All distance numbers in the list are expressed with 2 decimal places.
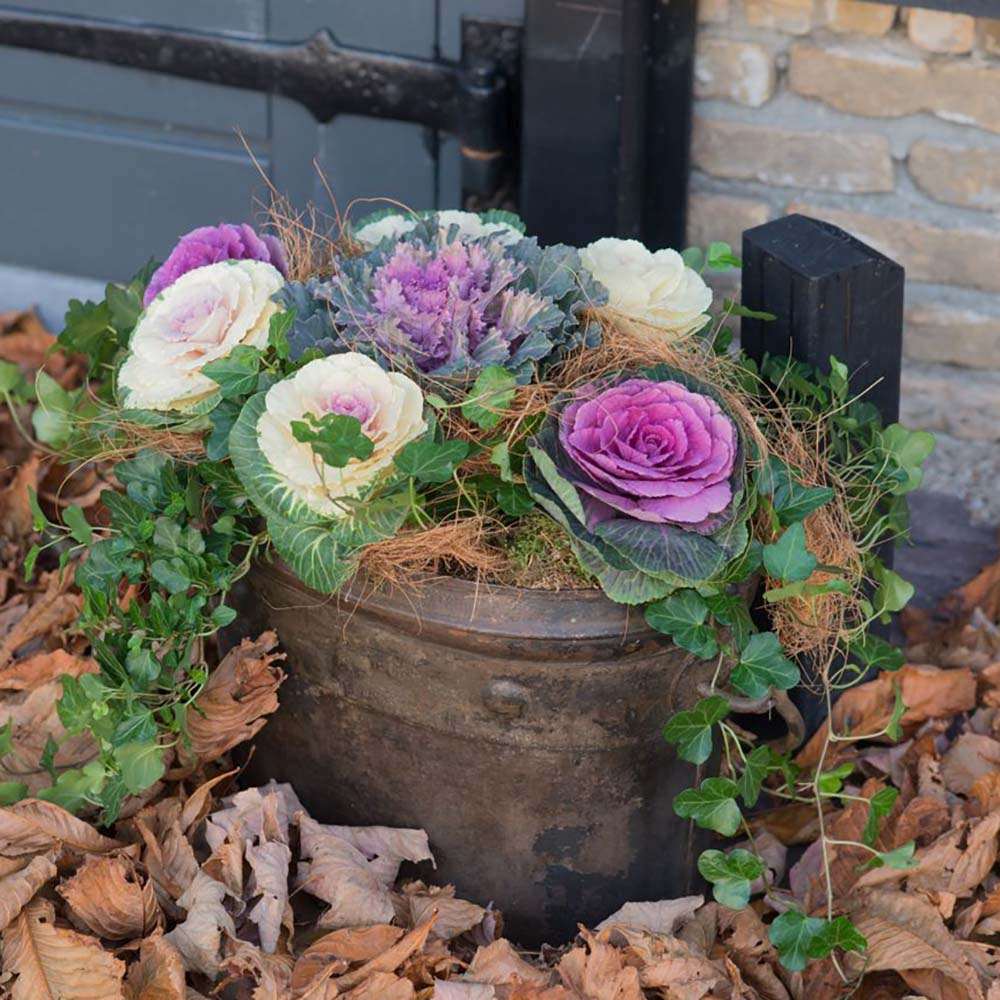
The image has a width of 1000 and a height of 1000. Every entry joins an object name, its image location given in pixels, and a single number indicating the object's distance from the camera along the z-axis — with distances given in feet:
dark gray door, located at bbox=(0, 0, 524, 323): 10.39
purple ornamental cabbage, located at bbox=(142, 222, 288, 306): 8.80
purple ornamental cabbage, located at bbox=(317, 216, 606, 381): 8.36
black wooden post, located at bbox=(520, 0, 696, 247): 9.84
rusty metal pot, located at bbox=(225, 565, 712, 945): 8.31
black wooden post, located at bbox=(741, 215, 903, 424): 8.86
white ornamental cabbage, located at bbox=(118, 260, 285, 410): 8.46
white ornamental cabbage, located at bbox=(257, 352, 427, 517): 8.22
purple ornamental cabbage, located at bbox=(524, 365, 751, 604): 8.16
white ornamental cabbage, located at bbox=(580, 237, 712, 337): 8.62
